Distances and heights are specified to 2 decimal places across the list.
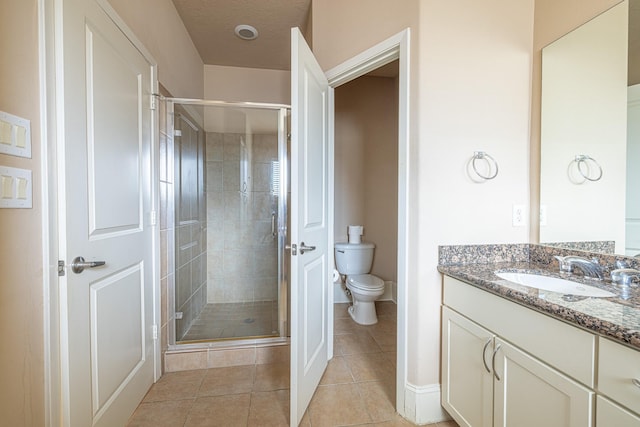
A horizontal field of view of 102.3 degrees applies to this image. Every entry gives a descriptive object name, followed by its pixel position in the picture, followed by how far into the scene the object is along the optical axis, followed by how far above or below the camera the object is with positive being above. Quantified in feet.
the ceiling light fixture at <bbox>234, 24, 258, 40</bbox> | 7.65 +5.34
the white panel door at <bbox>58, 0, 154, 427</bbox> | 3.27 -0.16
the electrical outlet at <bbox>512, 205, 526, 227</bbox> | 4.77 -0.15
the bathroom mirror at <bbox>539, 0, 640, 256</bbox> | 3.63 +1.18
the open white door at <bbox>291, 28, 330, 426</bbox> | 4.22 -0.34
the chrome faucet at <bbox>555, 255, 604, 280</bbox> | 3.77 -0.89
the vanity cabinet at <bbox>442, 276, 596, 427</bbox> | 2.47 -1.87
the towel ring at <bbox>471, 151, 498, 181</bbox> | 4.57 +0.81
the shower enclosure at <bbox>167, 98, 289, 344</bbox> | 6.85 -0.40
